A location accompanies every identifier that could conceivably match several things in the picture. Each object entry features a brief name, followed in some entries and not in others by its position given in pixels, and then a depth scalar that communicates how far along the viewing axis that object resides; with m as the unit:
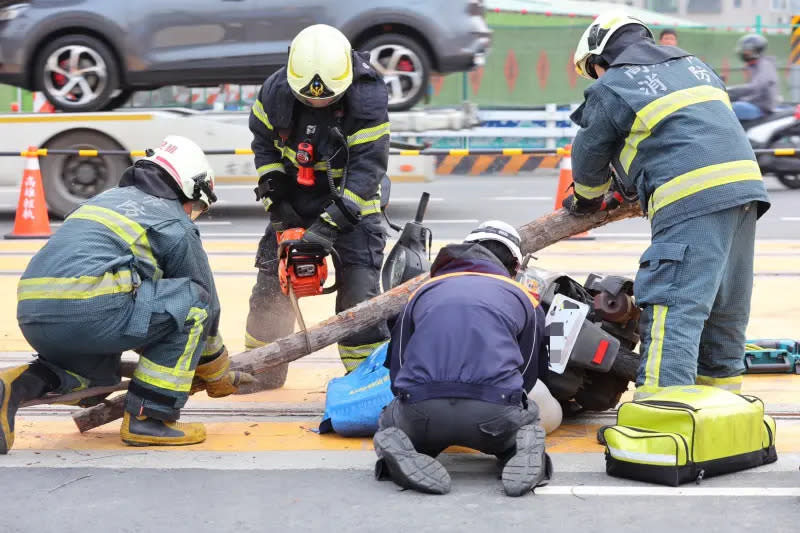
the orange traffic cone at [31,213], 11.41
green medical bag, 4.55
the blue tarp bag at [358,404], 5.36
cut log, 5.83
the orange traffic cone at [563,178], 11.78
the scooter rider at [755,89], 14.12
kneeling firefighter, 4.95
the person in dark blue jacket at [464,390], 4.57
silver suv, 12.25
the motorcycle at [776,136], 14.13
